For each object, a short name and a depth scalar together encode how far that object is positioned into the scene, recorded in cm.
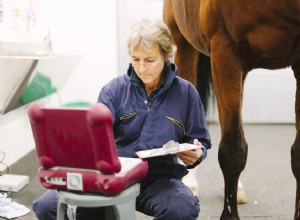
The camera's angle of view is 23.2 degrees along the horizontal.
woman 234
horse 255
